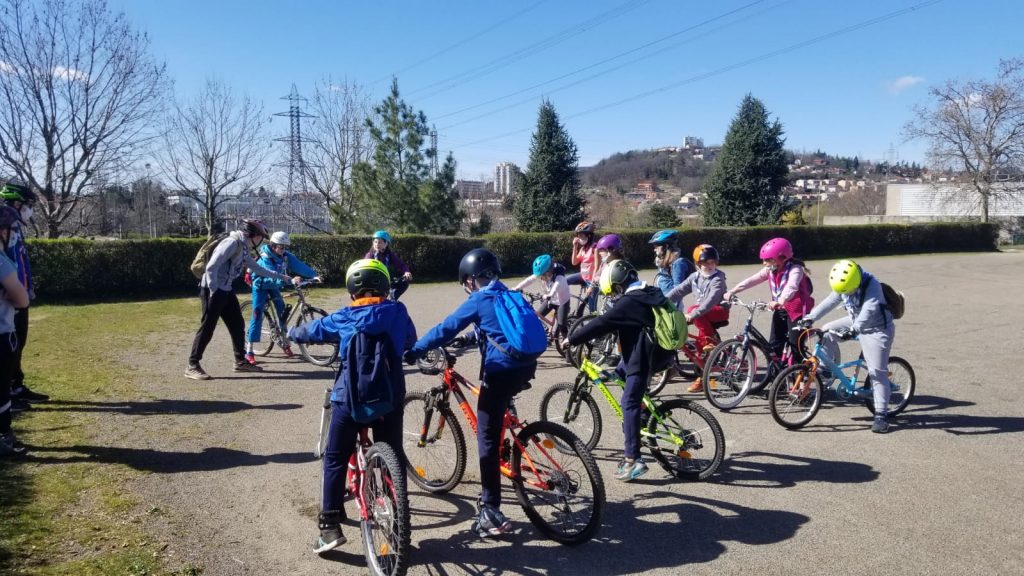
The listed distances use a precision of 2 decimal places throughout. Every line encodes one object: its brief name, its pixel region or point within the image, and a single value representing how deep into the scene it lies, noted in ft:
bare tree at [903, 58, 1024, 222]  138.31
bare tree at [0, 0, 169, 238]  64.13
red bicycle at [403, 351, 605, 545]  13.30
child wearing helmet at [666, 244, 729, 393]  25.67
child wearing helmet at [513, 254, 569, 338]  30.12
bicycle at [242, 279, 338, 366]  31.83
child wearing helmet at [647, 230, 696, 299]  28.02
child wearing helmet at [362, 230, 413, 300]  31.68
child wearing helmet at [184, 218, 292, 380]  27.40
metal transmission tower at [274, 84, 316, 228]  106.22
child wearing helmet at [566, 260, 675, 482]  16.44
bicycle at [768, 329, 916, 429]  21.58
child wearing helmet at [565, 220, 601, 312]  32.99
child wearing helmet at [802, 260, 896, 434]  20.93
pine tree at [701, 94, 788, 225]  128.47
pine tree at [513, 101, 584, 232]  119.96
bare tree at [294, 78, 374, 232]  100.83
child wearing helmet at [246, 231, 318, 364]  30.76
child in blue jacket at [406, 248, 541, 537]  13.67
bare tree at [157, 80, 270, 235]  88.25
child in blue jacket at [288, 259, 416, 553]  12.47
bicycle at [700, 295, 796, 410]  24.30
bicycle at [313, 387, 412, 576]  11.48
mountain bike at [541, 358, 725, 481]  16.85
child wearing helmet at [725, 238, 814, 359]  24.25
